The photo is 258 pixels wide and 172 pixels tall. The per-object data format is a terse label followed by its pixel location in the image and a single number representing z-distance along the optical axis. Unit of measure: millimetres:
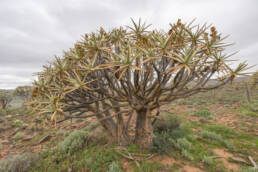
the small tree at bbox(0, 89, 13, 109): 18928
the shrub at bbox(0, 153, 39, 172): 3578
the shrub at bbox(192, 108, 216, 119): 8970
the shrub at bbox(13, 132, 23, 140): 7142
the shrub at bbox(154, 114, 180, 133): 5869
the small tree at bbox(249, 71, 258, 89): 17594
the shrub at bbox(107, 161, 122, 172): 3347
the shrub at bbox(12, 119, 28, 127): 9520
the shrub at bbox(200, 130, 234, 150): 4725
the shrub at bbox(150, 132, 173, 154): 4204
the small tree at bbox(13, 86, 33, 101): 20016
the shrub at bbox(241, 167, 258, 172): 3201
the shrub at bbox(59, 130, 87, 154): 4724
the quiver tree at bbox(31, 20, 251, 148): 3203
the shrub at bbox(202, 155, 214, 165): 3667
